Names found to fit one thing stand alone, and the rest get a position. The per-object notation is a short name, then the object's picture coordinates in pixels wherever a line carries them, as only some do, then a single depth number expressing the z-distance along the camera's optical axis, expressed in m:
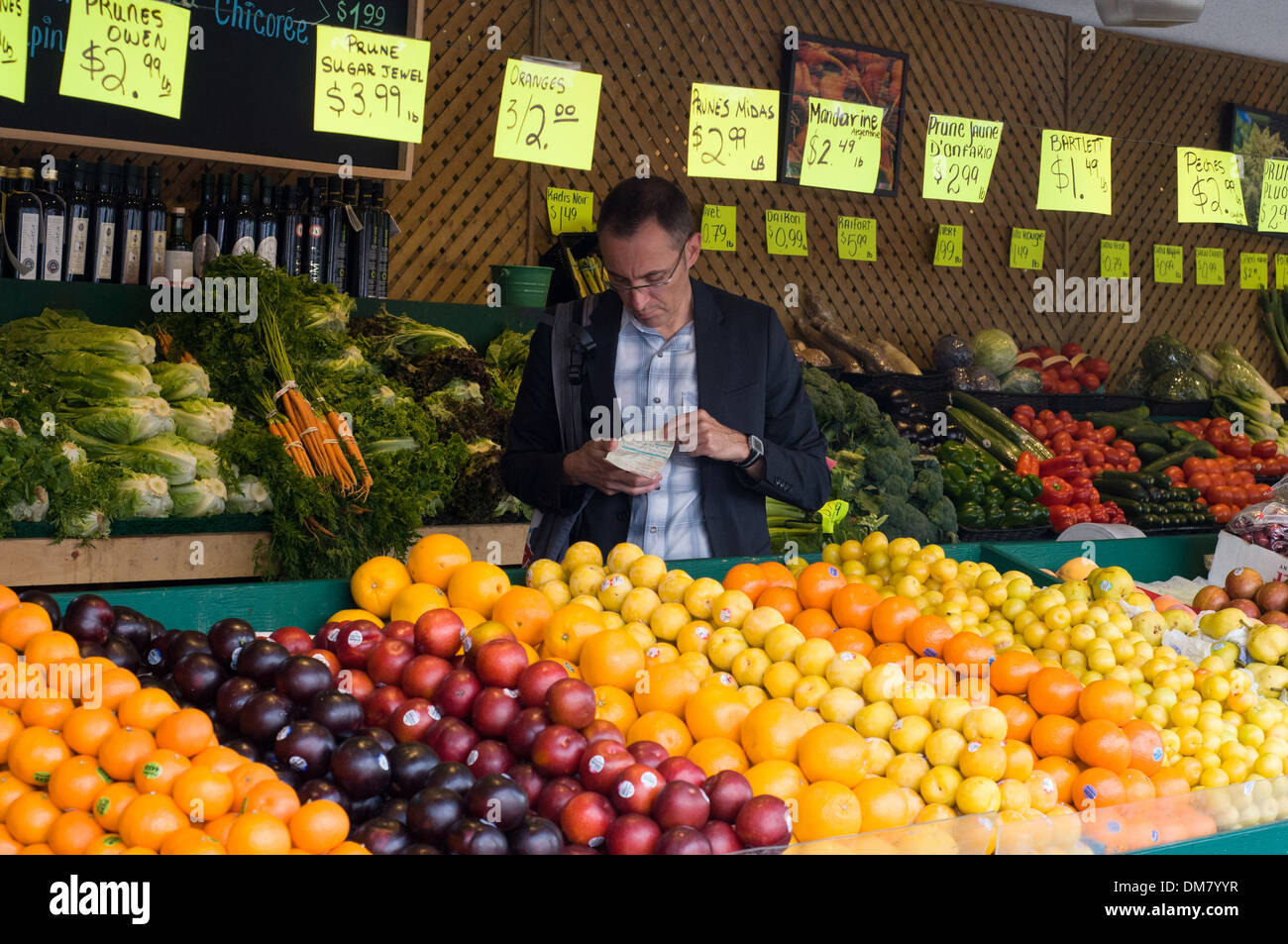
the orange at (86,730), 1.57
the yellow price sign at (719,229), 5.81
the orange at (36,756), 1.53
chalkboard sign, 4.09
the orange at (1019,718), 1.97
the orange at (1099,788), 1.76
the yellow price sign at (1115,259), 6.88
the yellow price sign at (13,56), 3.11
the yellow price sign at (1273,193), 4.81
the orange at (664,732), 1.81
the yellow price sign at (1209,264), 7.09
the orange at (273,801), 1.42
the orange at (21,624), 1.83
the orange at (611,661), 1.96
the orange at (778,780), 1.67
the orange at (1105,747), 1.82
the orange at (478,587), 2.23
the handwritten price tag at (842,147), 3.80
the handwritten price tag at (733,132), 3.66
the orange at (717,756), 1.74
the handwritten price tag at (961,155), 4.12
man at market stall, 2.93
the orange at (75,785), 1.47
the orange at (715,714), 1.84
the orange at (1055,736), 1.91
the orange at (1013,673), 2.07
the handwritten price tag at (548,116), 3.40
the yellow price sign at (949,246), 6.44
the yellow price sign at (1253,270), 7.68
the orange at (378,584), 2.26
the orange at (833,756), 1.69
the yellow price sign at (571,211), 5.38
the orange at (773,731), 1.76
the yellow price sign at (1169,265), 6.95
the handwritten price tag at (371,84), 3.40
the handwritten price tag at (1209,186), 4.48
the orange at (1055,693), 1.98
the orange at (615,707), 1.89
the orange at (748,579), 2.43
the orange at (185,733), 1.57
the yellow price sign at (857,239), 6.09
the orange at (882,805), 1.64
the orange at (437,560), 2.32
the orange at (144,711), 1.62
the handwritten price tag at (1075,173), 4.27
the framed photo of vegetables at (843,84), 5.91
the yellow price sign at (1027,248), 6.73
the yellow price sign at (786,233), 5.93
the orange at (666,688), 1.91
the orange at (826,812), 1.59
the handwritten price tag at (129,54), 3.23
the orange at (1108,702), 1.92
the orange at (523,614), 2.14
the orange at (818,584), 2.39
